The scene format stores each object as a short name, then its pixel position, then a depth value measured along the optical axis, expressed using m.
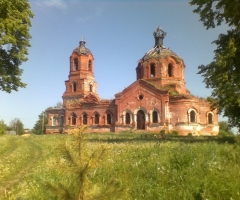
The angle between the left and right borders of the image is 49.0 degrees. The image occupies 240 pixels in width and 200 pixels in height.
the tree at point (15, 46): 14.80
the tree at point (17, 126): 87.88
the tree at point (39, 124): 74.19
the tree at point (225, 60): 13.95
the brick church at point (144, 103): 34.56
